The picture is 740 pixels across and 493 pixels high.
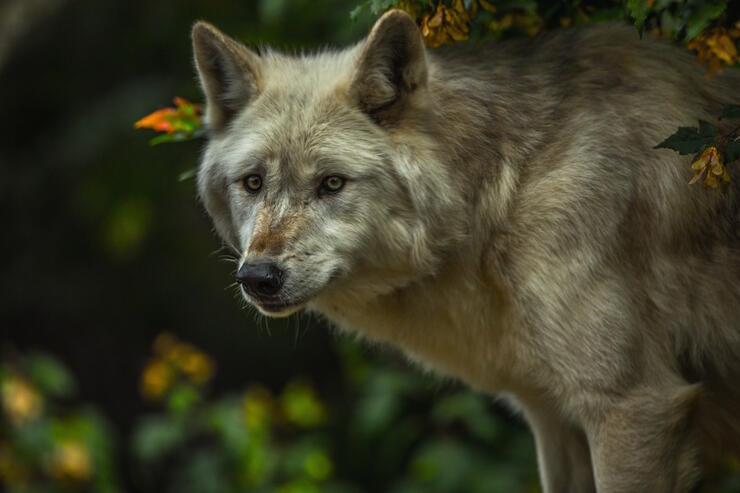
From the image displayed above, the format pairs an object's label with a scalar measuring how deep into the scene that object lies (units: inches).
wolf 300.4
